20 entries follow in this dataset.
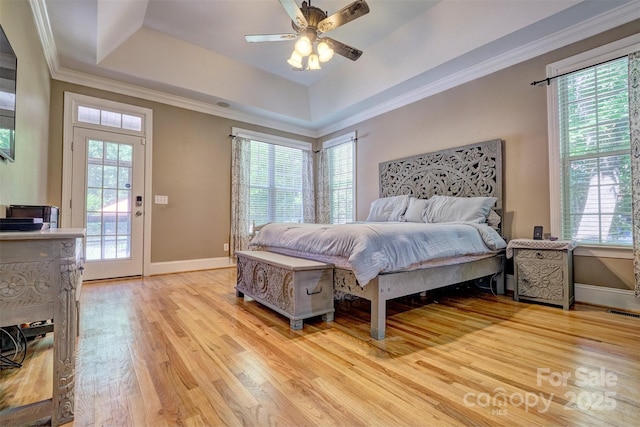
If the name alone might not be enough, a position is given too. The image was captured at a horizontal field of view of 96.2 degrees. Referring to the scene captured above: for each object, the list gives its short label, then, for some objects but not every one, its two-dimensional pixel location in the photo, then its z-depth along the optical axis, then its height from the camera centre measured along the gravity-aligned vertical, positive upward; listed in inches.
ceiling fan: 92.1 +66.8
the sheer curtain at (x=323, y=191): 221.8 +22.0
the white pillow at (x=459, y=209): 123.0 +4.7
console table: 40.4 -11.4
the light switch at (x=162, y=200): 162.9 +10.6
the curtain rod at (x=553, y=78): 101.8 +55.9
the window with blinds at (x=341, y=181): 206.8 +28.1
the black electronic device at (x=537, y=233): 108.7 -5.2
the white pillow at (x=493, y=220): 125.7 -0.4
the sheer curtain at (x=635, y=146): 91.3 +23.5
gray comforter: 75.4 -7.5
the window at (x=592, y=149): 99.2 +25.8
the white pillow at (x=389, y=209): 150.4 +5.7
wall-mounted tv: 66.1 +29.5
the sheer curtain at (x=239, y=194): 188.2 +16.3
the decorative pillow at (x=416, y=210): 139.8 +4.3
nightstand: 99.0 -18.4
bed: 77.7 -4.6
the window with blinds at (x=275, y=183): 203.3 +26.3
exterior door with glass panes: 141.7 +9.7
